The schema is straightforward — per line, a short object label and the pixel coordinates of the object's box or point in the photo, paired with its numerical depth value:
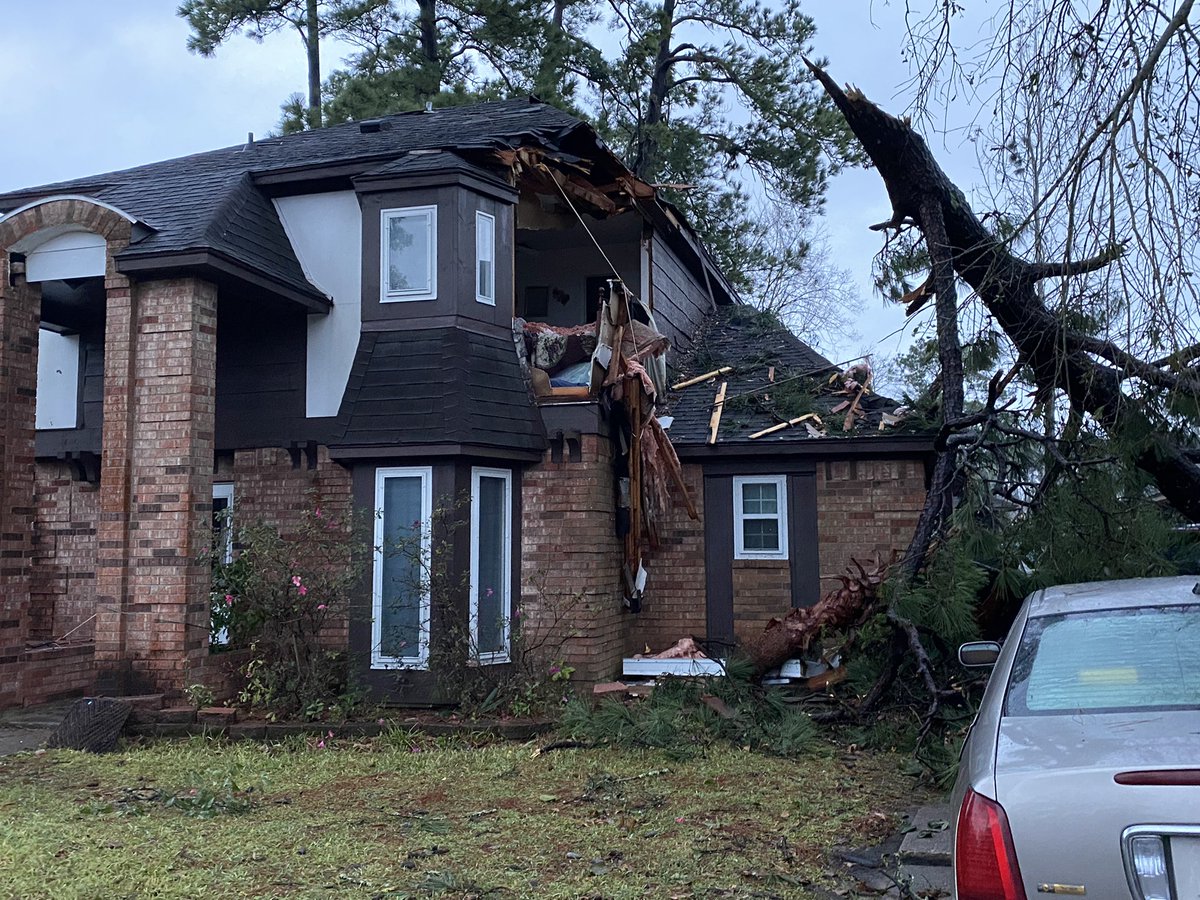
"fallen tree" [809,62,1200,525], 5.29
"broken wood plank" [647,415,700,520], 11.43
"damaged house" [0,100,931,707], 9.92
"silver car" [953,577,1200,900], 2.64
